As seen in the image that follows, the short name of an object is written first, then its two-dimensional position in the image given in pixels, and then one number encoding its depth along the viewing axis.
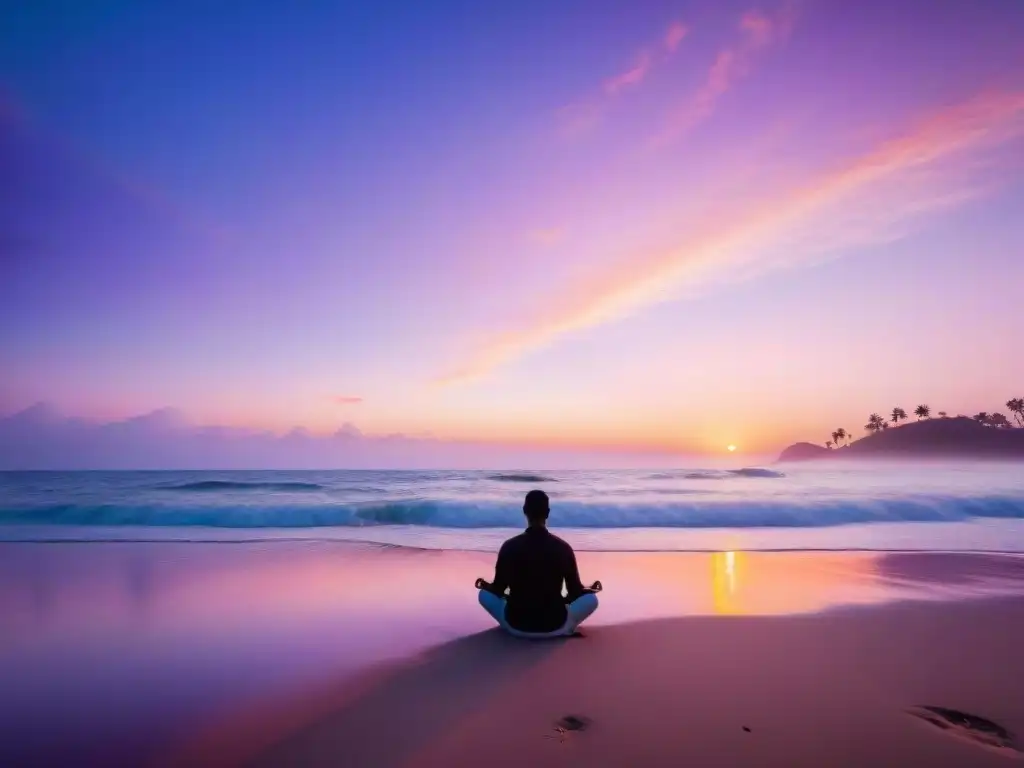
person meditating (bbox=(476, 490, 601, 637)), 5.45
